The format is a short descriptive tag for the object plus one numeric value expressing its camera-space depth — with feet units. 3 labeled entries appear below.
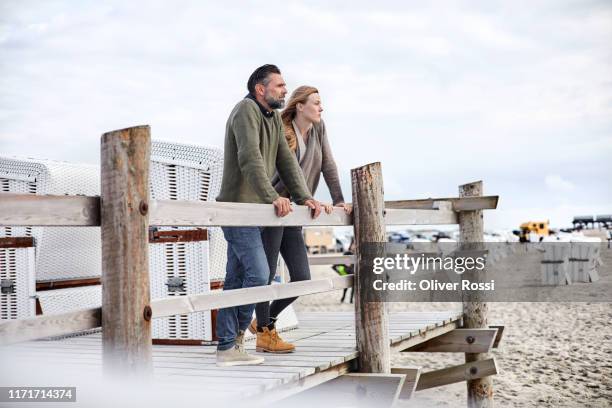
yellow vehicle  217.23
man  14.07
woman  16.16
